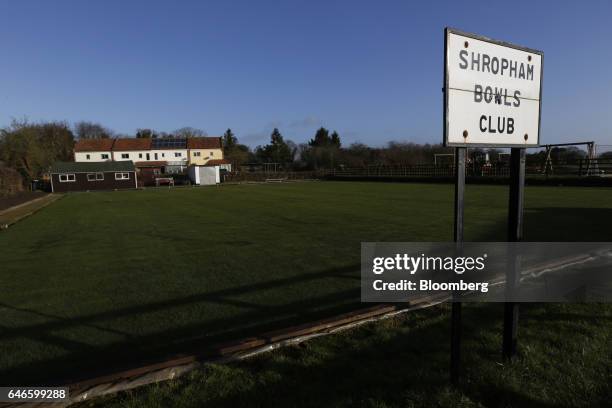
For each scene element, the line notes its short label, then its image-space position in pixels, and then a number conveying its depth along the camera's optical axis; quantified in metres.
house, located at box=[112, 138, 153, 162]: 70.00
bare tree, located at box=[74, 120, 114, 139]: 89.70
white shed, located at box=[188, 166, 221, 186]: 52.41
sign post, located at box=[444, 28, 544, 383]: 2.31
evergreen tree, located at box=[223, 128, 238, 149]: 96.97
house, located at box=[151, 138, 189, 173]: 72.00
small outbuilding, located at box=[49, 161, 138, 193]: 44.09
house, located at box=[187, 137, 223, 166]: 72.44
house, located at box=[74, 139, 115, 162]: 68.38
